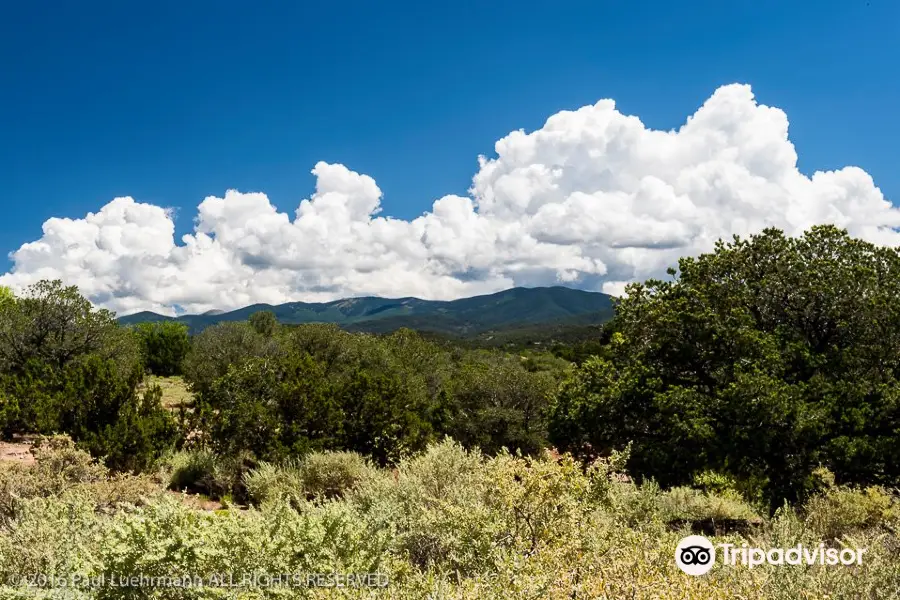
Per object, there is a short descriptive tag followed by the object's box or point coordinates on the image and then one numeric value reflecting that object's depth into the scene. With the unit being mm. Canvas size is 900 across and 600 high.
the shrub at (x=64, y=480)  10758
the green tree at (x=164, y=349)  53312
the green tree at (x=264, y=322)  52175
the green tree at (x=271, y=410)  16031
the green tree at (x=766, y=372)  11930
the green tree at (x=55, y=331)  25781
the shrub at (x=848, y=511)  10648
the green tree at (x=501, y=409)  24672
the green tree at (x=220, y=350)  31734
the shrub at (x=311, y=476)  14227
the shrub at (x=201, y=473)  15773
